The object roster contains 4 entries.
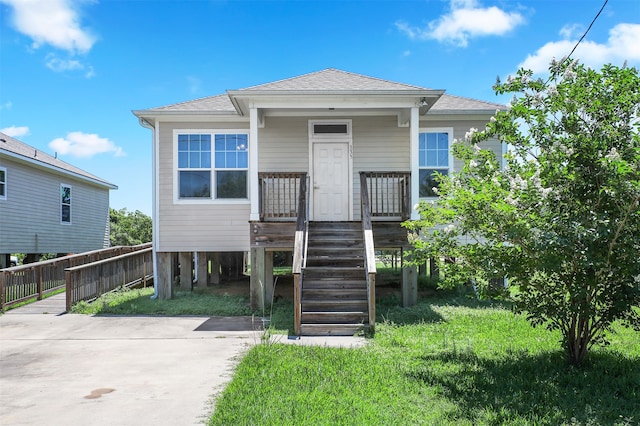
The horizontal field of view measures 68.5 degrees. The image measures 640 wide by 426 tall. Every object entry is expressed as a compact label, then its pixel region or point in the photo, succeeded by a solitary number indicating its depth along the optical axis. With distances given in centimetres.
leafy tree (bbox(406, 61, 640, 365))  460
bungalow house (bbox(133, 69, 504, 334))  1084
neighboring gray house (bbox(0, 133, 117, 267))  1529
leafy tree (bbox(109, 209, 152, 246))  3042
